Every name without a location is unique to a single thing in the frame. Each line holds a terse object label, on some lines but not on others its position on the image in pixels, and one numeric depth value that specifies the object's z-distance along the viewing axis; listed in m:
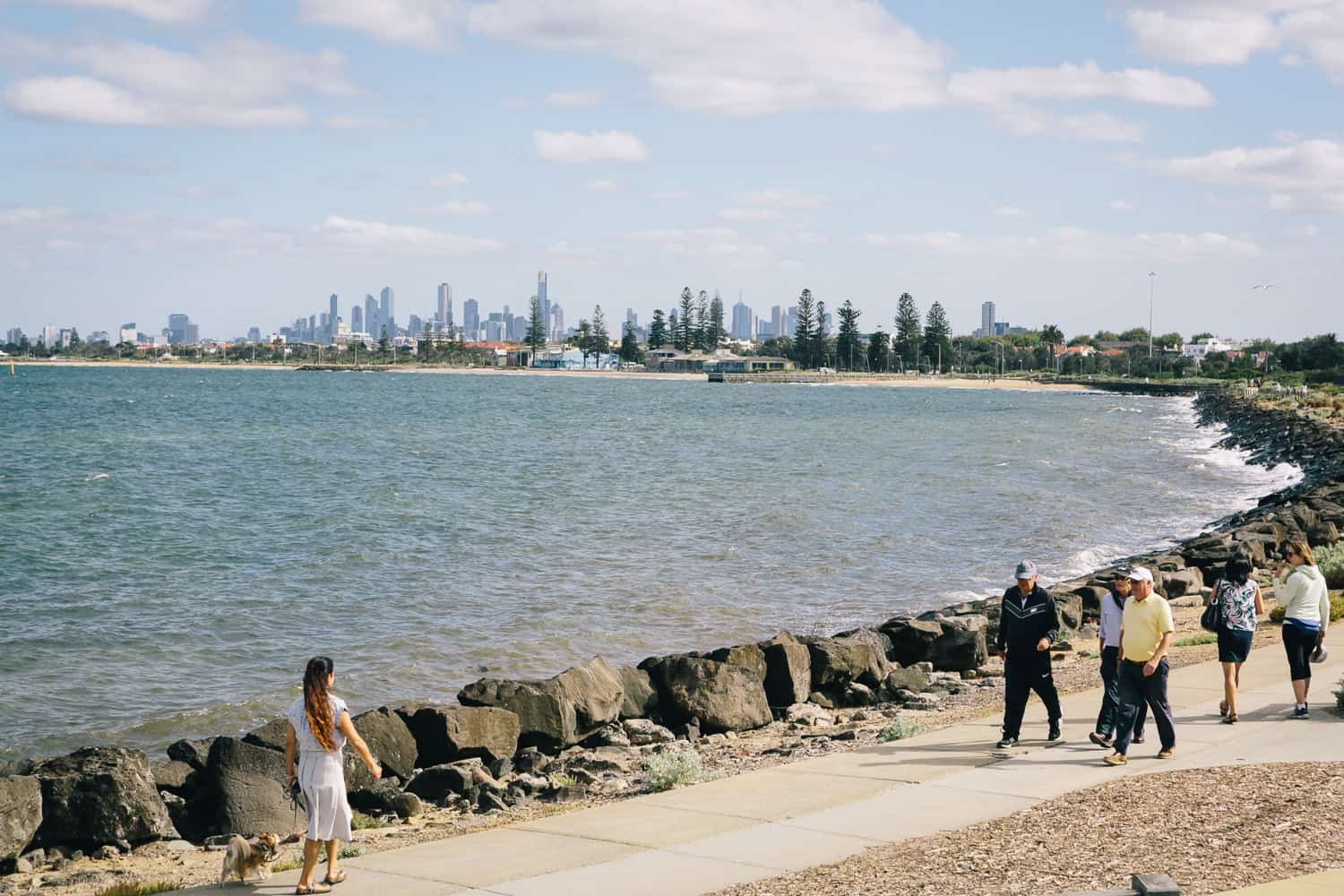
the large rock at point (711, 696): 15.30
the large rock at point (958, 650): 18.31
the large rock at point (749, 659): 16.44
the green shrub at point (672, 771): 11.45
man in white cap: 11.34
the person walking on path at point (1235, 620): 12.51
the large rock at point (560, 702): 14.33
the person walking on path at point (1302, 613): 12.59
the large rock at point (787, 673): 16.38
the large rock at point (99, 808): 11.44
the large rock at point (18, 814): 10.96
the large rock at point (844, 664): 16.83
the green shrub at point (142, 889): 9.02
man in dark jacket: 11.90
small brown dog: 8.64
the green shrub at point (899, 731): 13.09
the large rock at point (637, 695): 15.59
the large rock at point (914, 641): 18.45
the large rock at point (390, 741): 13.10
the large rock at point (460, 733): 13.52
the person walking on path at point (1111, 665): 11.92
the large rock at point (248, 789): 11.90
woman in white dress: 8.57
